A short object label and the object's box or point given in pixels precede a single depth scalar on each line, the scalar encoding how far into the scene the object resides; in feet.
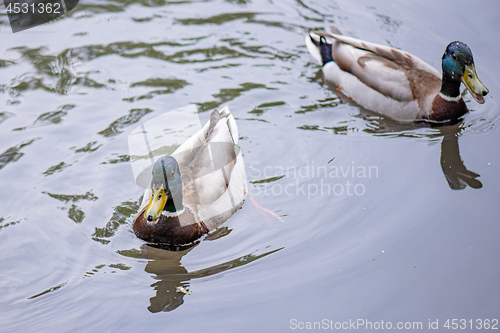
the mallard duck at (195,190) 29.86
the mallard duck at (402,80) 41.88
